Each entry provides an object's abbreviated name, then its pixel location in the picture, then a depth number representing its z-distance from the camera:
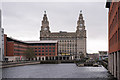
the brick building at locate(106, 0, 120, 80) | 37.16
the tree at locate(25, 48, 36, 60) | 165.75
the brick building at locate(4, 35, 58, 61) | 182.50
